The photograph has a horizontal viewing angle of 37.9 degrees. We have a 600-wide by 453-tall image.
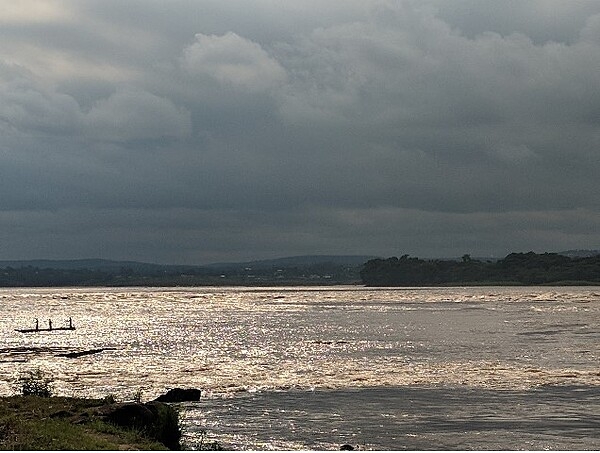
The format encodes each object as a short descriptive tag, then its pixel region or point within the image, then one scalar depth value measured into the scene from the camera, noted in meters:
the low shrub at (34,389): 49.38
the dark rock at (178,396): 56.09
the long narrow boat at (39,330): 150.50
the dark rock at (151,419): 37.81
